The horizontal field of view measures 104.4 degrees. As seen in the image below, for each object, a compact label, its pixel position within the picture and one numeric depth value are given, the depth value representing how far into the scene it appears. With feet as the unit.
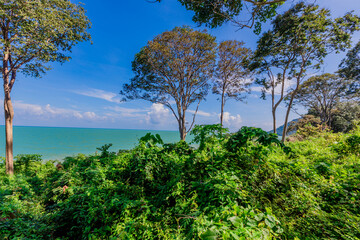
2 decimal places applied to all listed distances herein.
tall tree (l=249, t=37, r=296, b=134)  39.42
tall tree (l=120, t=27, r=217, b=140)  41.29
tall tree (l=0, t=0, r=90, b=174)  19.52
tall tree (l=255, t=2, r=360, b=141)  33.04
